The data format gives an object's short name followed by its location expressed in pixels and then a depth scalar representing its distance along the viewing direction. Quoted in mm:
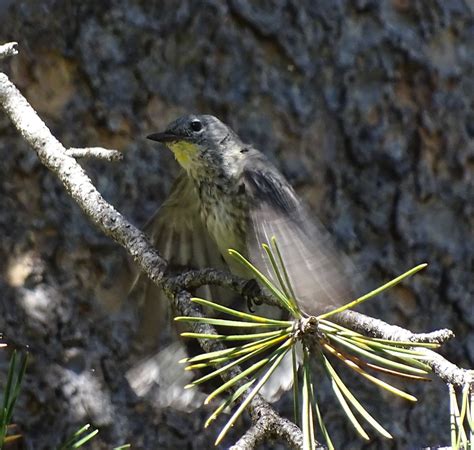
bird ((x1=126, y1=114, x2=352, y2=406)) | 5742
